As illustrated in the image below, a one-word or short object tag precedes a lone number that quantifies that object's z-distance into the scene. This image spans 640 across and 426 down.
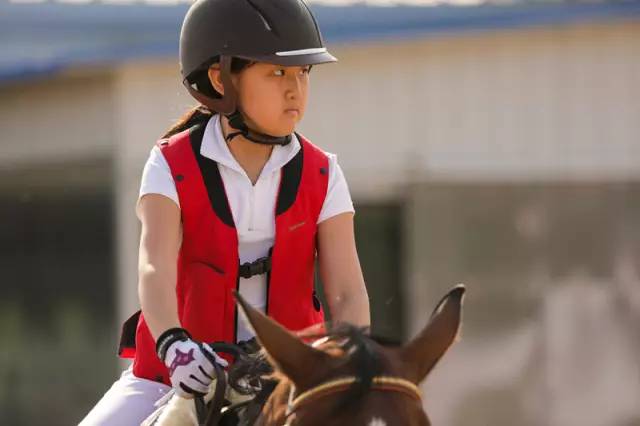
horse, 7.17
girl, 9.52
